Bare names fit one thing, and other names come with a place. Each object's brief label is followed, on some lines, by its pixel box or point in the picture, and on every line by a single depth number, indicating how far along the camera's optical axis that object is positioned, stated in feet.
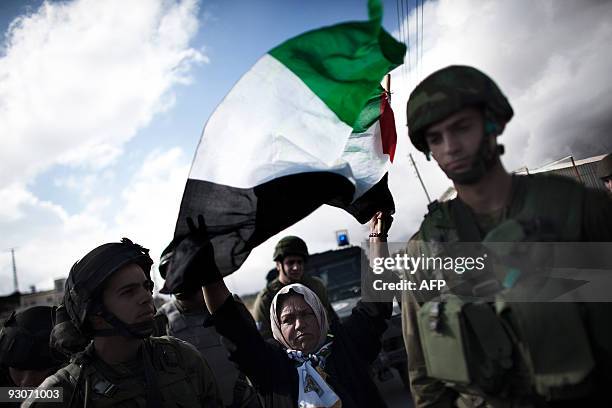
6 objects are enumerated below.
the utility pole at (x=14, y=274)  168.66
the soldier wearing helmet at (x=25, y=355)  9.98
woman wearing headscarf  7.06
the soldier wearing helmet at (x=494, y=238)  4.45
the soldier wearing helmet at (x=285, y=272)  17.03
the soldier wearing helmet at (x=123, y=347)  7.64
